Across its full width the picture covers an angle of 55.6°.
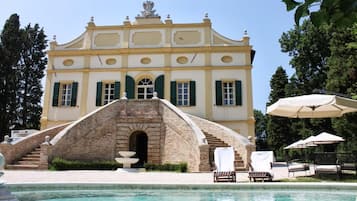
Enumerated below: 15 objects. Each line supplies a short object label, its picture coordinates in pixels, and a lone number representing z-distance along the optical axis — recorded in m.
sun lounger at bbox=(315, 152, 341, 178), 11.89
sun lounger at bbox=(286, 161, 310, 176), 12.45
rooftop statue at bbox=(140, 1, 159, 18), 27.57
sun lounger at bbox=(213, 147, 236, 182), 10.91
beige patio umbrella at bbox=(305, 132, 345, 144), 16.19
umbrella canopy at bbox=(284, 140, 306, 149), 18.74
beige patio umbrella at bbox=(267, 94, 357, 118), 10.98
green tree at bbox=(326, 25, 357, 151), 19.83
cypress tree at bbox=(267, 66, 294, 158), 37.88
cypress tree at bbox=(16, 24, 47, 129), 33.69
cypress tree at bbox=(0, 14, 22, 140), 31.58
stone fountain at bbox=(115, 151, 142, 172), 16.12
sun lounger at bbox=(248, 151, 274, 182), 10.89
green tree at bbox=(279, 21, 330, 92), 31.54
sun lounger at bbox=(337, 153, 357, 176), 11.82
